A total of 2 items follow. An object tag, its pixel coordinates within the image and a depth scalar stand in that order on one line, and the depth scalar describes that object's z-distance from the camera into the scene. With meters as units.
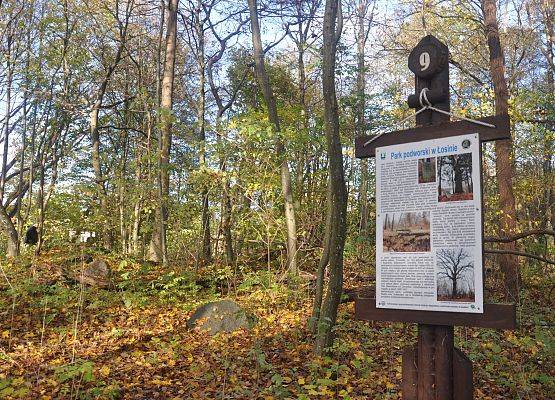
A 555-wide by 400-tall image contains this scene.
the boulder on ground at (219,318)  7.47
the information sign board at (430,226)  2.90
